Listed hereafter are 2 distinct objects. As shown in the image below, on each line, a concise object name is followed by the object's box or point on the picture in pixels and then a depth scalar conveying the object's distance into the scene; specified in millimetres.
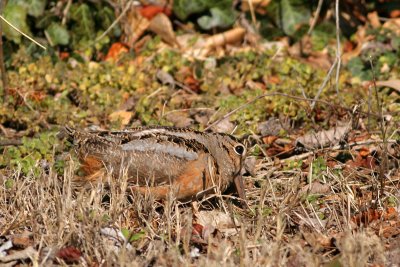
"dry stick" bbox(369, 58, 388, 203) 10440
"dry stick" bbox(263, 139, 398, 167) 12218
